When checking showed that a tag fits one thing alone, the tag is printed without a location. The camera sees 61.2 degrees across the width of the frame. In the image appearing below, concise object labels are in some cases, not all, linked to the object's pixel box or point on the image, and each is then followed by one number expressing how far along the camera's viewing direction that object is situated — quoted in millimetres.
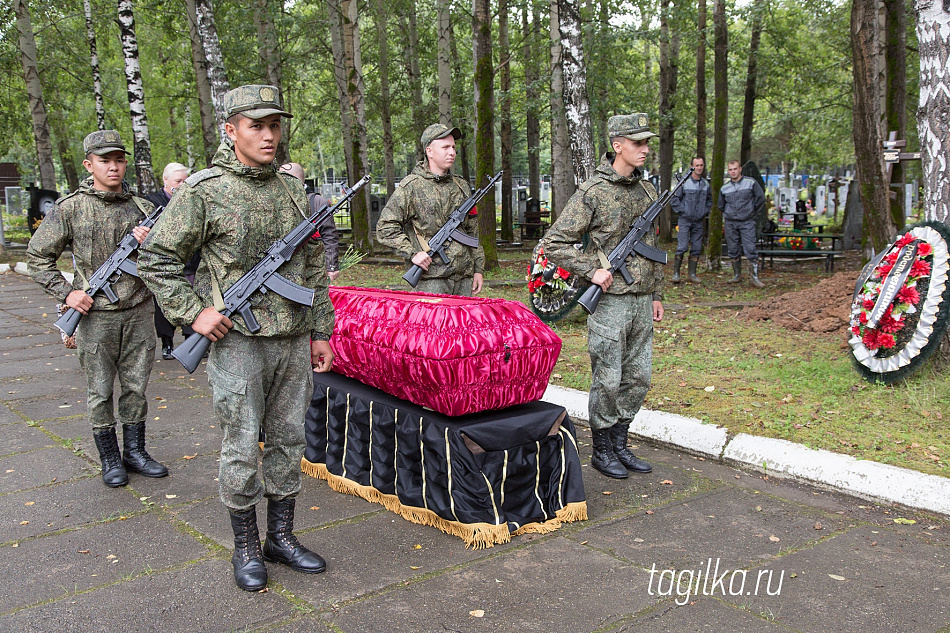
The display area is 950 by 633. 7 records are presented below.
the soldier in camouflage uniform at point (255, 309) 3727
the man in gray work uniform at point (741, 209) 13680
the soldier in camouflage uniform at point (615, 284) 5383
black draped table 4434
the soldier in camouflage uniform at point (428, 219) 6762
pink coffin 4512
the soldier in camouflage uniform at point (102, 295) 5375
